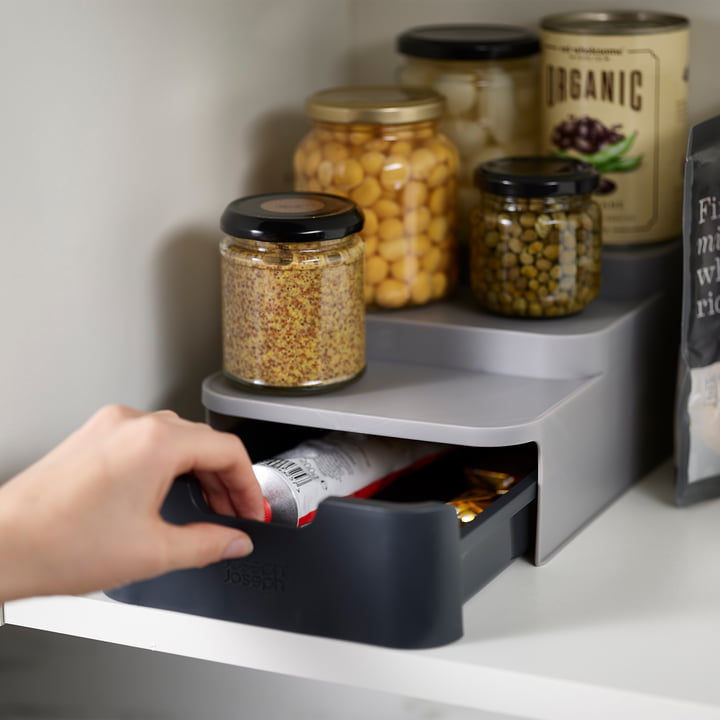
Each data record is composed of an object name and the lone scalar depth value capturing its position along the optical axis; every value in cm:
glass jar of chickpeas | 114
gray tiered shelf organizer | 99
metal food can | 115
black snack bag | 109
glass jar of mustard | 107
